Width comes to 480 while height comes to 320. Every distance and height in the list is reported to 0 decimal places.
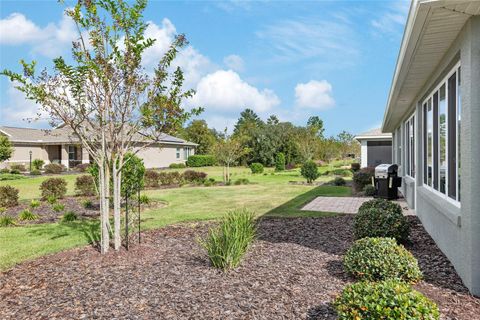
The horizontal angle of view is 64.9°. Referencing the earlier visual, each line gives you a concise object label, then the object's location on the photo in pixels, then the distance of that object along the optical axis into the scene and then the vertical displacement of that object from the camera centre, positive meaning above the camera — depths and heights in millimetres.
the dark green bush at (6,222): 9715 -1533
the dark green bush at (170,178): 21062 -1028
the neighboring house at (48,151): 35031 +1089
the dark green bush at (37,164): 32781 -143
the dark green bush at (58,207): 11633 -1417
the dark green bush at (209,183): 21300 -1315
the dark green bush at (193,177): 22234 -999
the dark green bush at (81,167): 31820 -456
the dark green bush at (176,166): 39100 -586
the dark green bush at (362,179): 16609 -947
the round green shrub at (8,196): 12555 -1135
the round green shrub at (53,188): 14453 -991
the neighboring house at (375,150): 27344 +543
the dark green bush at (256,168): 32344 -767
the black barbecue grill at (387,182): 13484 -894
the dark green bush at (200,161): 41781 -107
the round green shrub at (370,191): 14977 -1340
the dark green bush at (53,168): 31141 -497
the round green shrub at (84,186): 15633 -1015
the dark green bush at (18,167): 31458 -368
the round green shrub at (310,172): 21672 -786
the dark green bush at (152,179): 20008 -993
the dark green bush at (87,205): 12531 -1441
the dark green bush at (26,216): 10516 -1504
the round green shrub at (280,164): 36188 -503
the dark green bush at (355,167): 29406 -734
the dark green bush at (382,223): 6199 -1105
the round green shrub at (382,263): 4469 -1276
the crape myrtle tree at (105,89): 6066 +1201
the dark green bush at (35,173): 29094 -823
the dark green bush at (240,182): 22172 -1337
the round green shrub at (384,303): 2941 -1185
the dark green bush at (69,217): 10044 -1478
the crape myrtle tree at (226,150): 24594 +624
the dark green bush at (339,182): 20078 -1286
